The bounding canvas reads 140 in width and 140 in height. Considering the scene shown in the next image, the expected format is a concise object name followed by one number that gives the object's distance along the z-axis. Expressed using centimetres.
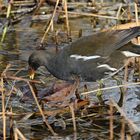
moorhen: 1130
